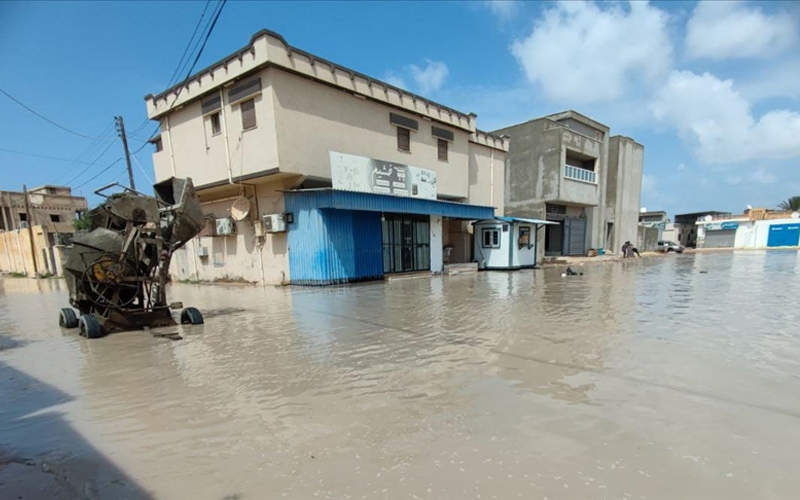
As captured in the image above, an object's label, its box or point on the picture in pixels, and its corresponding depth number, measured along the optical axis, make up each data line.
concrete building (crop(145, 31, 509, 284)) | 11.70
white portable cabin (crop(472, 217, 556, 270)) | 17.81
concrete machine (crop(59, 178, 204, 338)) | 6.27
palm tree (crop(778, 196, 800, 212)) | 48.41
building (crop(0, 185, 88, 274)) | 23.23
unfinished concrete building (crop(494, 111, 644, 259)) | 23.97
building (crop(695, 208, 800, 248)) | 37.84
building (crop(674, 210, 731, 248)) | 47.31
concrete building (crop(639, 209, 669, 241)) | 48.61
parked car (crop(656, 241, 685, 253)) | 35.62
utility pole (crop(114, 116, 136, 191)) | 21.90
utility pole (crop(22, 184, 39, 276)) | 23.46
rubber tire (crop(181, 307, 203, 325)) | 6.98
